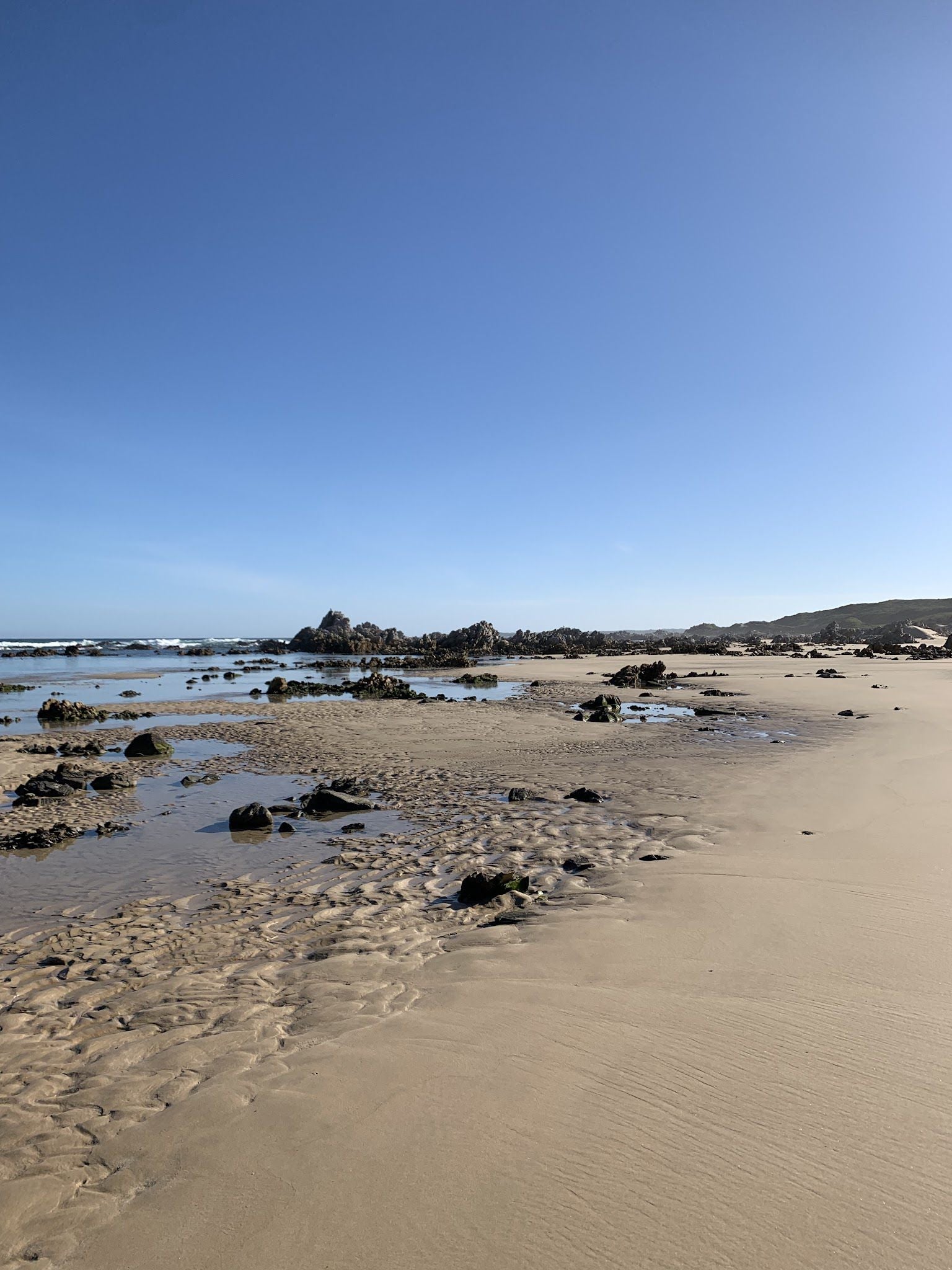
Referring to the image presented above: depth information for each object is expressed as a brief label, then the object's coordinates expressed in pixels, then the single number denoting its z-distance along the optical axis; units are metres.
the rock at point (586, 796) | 10.56
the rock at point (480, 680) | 36.12
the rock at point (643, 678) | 32.88
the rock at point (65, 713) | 21.94
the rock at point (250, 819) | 9.65
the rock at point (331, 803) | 10.54
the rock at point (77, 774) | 12.41
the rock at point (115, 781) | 12.41
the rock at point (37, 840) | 9.07
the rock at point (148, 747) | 15.88
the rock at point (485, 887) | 6.68
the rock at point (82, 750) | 15.72
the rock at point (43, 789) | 11.73
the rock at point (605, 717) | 20.23
